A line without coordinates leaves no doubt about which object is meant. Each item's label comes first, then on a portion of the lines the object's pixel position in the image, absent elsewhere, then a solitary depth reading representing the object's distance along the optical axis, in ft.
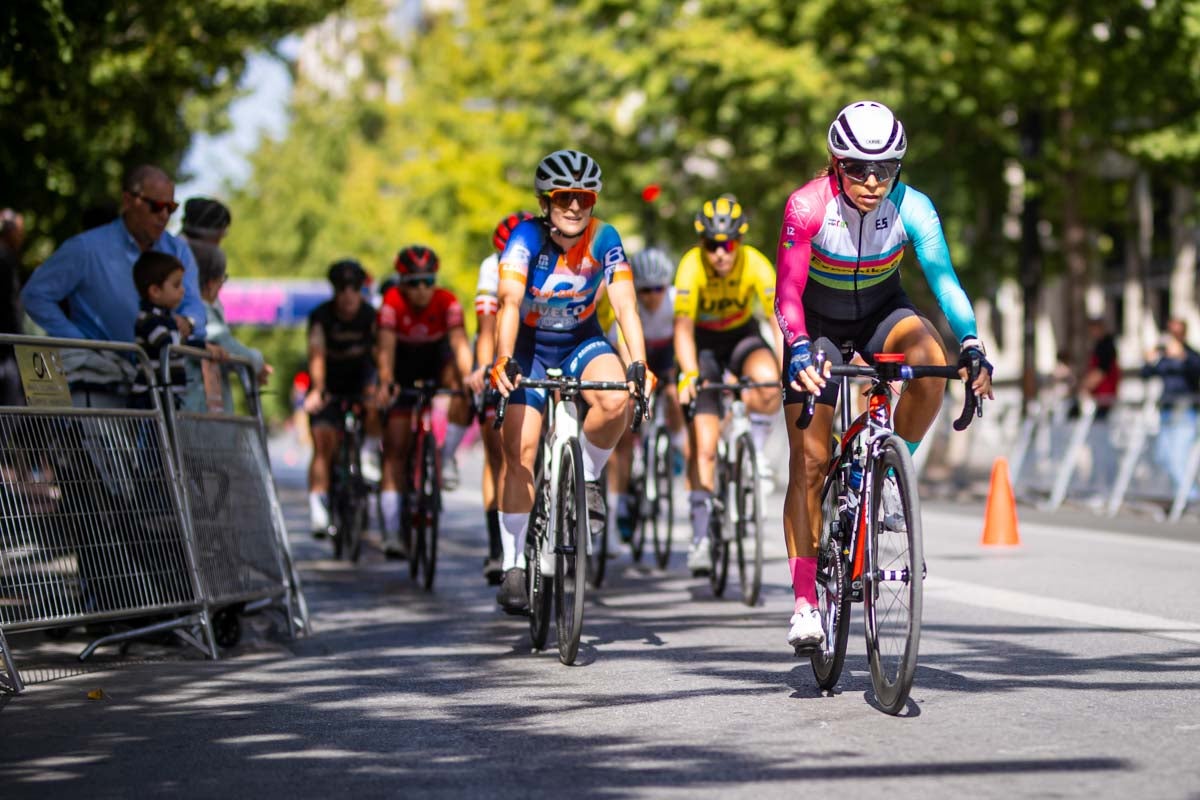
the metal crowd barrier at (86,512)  54.60
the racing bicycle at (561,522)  56.08
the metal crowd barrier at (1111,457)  125.59
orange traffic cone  98.17
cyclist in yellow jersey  77.56
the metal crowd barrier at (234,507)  61.93
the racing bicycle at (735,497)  74.90
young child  63.87
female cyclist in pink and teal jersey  47.32
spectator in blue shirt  66.13
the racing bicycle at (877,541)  43.32
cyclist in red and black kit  90.79
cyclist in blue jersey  59.06
